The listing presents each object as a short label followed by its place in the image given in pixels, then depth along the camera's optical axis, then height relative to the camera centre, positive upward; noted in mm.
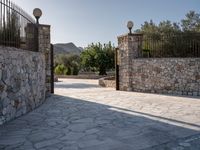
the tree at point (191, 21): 14147 +4023
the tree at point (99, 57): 18709 +1499
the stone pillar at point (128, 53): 9583 +973
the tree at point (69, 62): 20942 +1333
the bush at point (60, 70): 20851 +176
